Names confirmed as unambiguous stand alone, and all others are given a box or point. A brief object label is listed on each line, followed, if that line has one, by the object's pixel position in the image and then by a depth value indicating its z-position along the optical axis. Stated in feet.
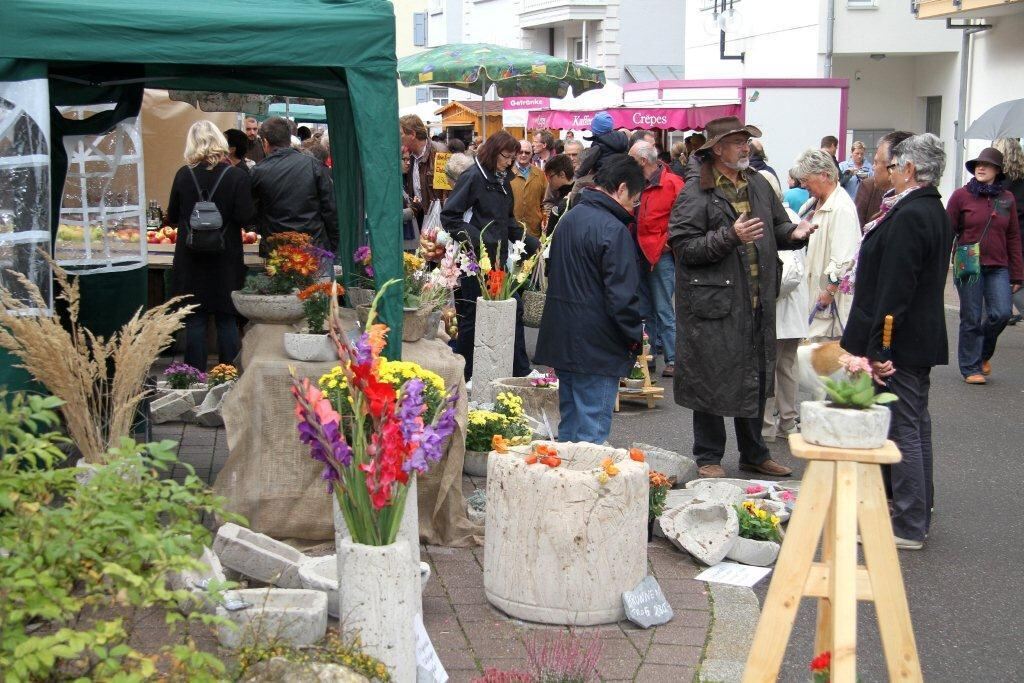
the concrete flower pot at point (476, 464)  23.25
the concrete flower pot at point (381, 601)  12.92
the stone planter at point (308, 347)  19.04
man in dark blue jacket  20.35
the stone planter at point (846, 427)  11.69
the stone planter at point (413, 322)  20.45
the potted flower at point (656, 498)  19.63
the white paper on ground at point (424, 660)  13.39
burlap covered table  18.43
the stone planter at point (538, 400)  26.86
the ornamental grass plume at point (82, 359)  16.11
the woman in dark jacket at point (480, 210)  30.17
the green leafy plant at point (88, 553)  9.17
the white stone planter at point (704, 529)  18.61
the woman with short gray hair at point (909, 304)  18.88
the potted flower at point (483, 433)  23.27
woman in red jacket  33.71
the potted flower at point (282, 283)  21.27
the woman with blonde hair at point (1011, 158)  34.86
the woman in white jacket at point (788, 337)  25.16
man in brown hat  21.90
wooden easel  11.55
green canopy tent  16.84
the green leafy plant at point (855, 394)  11.92
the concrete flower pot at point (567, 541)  15.74
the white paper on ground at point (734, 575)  18.01
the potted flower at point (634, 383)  30.86
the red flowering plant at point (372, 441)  12.89
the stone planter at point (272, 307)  21.22
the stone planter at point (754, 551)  18.85
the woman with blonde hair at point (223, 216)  29.43
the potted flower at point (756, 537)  18.86
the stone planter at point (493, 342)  28.78
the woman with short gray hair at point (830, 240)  25.52
